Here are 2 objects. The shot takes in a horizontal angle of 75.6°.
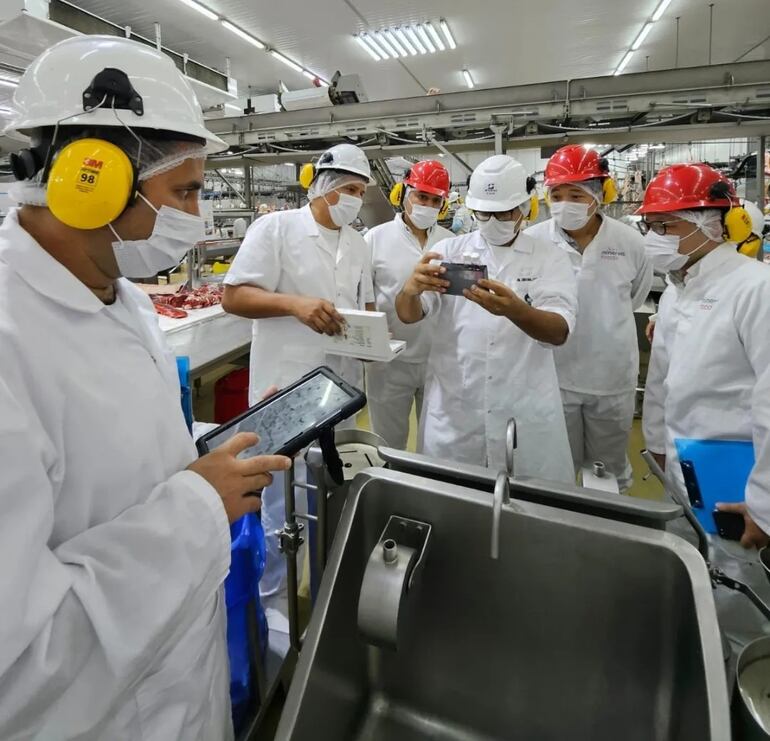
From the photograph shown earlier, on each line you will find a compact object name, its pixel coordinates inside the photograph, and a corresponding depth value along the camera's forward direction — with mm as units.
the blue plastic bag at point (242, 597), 1171
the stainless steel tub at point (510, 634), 856
